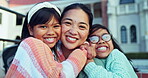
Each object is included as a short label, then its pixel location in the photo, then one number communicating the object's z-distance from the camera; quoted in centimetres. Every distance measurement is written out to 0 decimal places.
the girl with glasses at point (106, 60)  84
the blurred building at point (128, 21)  1205
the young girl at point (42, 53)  69
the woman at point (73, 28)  92
